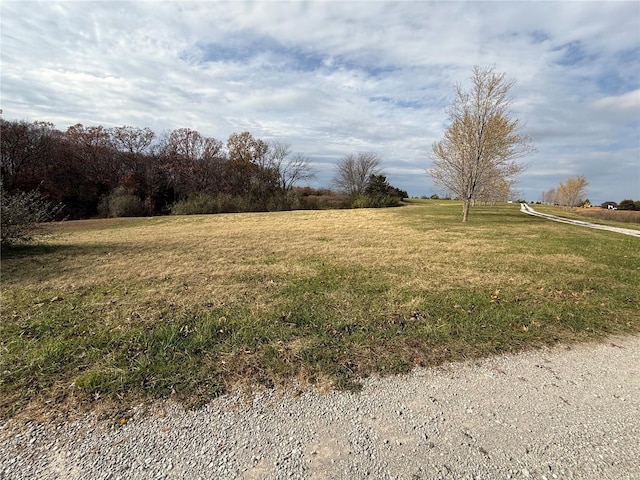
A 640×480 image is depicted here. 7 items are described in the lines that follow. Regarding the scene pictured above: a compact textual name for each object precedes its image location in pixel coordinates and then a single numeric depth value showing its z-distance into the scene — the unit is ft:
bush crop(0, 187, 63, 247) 26.89
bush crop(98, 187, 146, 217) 99.50
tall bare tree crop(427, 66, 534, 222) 55.72
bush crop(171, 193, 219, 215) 101.40
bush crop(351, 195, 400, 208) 131.03
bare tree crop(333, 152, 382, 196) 160.66
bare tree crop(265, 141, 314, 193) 138.82
